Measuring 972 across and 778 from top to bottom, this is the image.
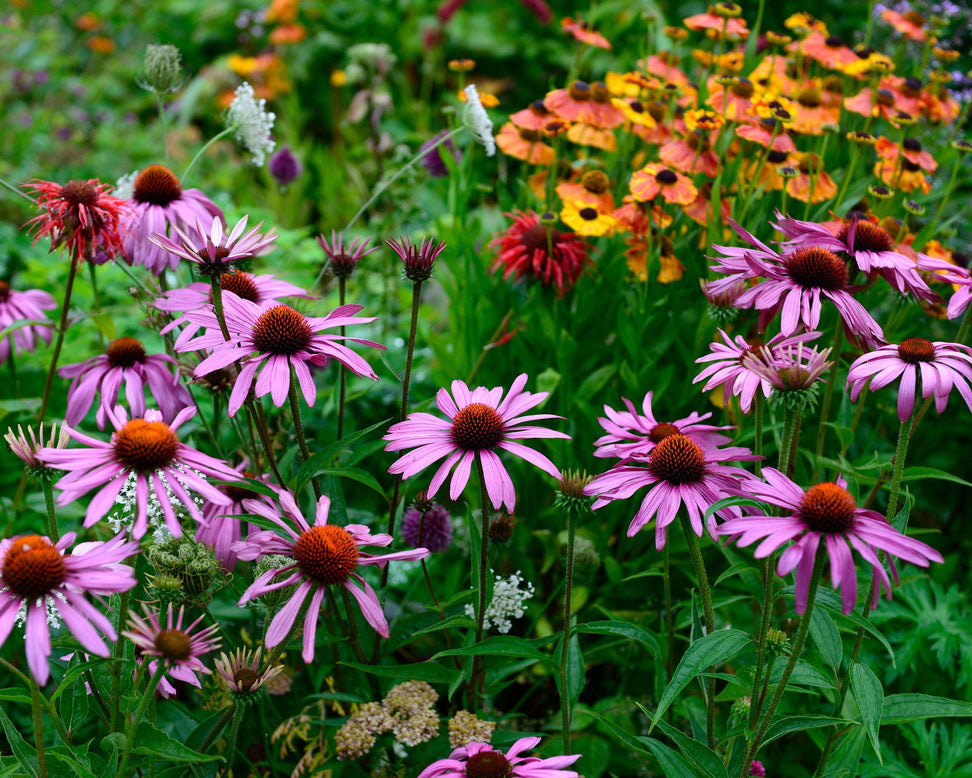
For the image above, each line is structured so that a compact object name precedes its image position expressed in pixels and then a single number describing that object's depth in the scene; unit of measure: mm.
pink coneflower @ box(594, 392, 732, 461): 1201
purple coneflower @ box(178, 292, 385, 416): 1098
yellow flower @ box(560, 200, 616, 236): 1831
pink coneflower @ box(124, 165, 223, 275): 1514
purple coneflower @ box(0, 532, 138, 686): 850
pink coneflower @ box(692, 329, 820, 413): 1095
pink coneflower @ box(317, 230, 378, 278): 1457
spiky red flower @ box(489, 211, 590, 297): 1866
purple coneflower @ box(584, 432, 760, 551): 1092
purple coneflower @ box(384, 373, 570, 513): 1104
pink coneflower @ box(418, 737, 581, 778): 1017
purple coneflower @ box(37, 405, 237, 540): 944
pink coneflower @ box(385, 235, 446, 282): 1243
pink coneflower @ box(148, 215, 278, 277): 1179
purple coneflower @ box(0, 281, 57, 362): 1898
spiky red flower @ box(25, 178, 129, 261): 1391
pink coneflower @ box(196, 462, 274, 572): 1302
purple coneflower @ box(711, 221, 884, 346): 1190
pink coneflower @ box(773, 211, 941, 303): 1271
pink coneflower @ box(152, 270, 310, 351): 1287
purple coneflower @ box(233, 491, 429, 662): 1026
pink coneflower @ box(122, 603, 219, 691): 914
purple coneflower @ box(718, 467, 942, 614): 883
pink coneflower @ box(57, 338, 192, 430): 1441
